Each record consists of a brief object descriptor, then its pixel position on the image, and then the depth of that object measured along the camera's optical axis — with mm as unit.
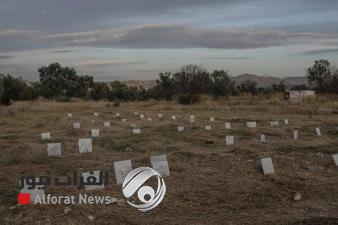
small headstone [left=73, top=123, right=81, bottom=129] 14084
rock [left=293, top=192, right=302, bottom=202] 5662
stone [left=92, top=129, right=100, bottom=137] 11499
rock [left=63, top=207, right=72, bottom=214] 4984
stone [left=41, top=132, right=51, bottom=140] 11228
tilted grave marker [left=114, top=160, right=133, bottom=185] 5988
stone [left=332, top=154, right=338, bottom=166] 7625
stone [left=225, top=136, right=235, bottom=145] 10023
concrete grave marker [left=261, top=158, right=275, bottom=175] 6857
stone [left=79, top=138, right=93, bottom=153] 8617
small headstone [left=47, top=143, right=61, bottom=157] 8211
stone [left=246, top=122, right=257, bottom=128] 14412
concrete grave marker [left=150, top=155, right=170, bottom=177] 6418
